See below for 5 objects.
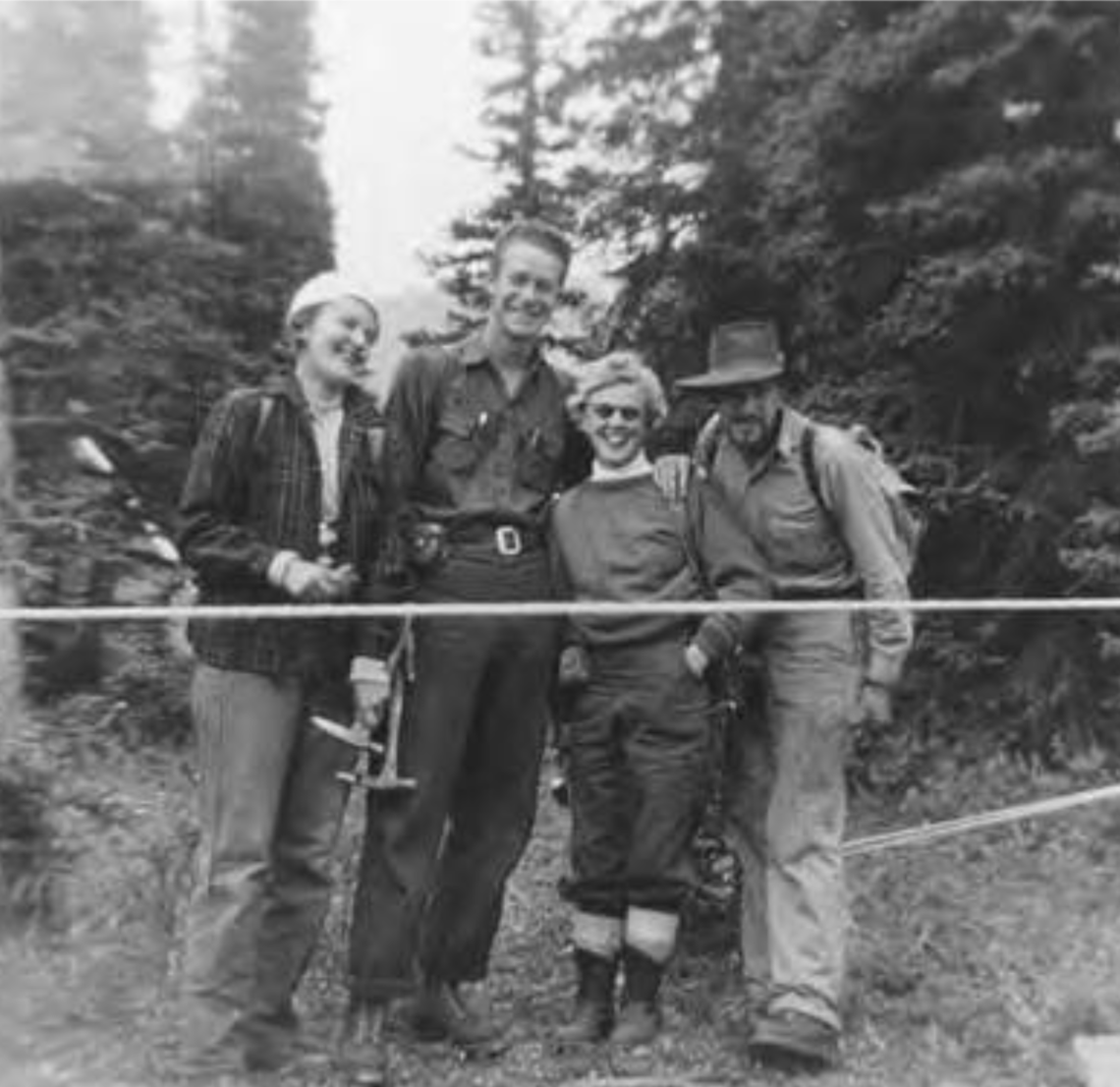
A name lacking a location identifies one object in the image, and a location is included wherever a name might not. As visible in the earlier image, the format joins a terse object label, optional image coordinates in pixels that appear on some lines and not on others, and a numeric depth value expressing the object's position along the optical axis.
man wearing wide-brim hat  4.56
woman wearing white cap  4.18
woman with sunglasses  4.57
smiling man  4.44
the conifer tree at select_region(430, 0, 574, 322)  10.71
